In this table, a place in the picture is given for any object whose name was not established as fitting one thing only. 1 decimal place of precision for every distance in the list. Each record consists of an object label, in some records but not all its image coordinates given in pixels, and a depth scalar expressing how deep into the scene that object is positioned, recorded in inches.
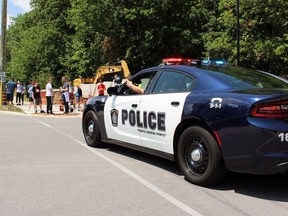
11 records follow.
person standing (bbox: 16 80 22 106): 1055.6
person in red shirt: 842.8
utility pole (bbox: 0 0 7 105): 841.5
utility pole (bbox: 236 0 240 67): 817.5
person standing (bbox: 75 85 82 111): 853.8
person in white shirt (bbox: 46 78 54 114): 705.0
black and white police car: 185.2
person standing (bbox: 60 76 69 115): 702.6
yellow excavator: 1103.1
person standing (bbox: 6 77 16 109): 933.9
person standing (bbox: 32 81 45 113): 726.5
